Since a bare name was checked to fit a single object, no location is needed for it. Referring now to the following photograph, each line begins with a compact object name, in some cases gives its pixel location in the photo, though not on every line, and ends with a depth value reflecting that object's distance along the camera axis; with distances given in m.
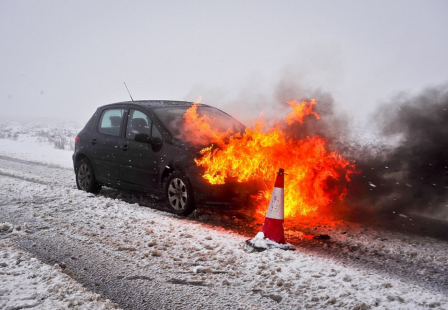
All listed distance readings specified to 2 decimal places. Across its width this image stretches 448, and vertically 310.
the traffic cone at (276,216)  4.98
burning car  6.24
